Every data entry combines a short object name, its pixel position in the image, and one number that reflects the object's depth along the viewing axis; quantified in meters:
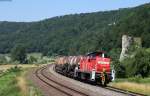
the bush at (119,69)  82.19
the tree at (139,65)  81.88
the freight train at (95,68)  46.78
